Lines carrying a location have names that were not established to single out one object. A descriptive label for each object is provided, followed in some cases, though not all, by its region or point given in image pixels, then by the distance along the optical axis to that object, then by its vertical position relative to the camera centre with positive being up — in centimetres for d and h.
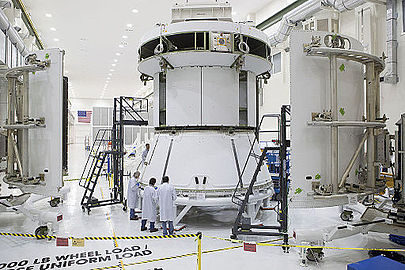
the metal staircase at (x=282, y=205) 548 -140
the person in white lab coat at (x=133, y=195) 759 -150
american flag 4508 +317
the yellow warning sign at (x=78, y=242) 479 -170
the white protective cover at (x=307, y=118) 500 +31
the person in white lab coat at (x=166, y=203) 621 -141
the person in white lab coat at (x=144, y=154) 1027 -60
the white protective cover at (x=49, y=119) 602 +36
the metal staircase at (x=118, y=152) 892 -45
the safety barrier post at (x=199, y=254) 442 -177
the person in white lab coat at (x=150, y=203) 651 -147
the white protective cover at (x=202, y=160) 701 -58
